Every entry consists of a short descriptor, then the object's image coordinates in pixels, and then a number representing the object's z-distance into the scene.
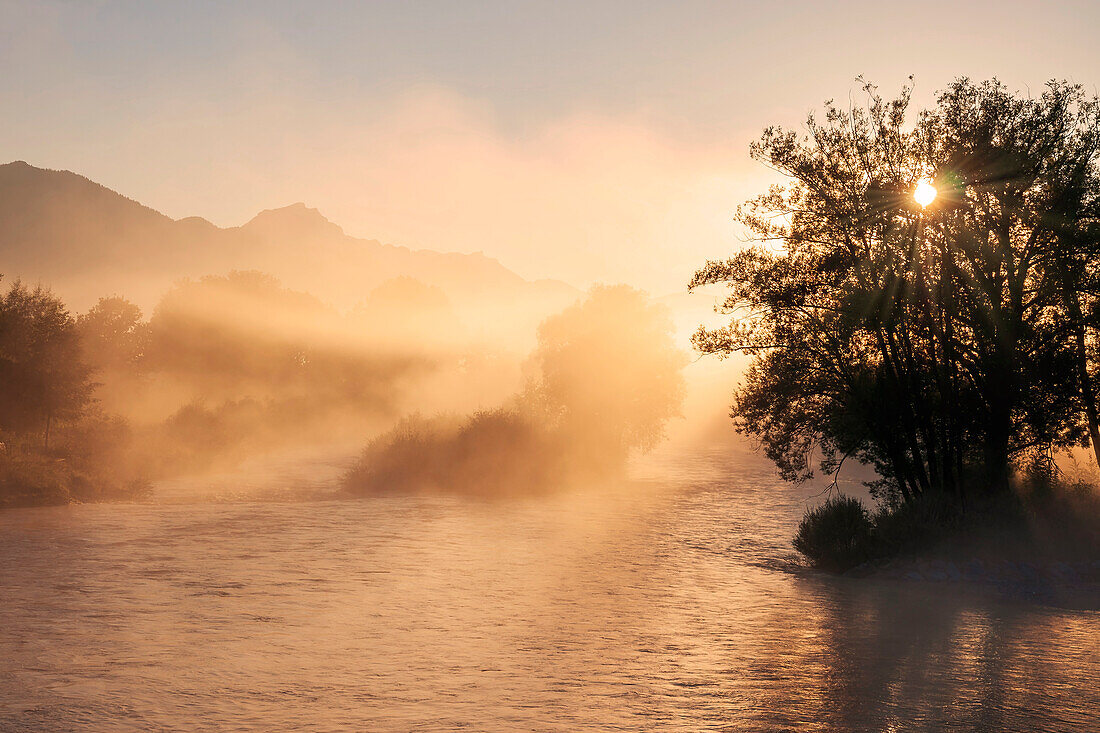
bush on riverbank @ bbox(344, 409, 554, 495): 54.22
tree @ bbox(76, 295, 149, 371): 92.25
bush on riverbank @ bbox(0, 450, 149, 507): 38.62
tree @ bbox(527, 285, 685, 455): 68.50
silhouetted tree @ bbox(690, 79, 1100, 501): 27.14
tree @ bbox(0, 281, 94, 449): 45.09
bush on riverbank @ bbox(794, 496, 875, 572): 28.28
